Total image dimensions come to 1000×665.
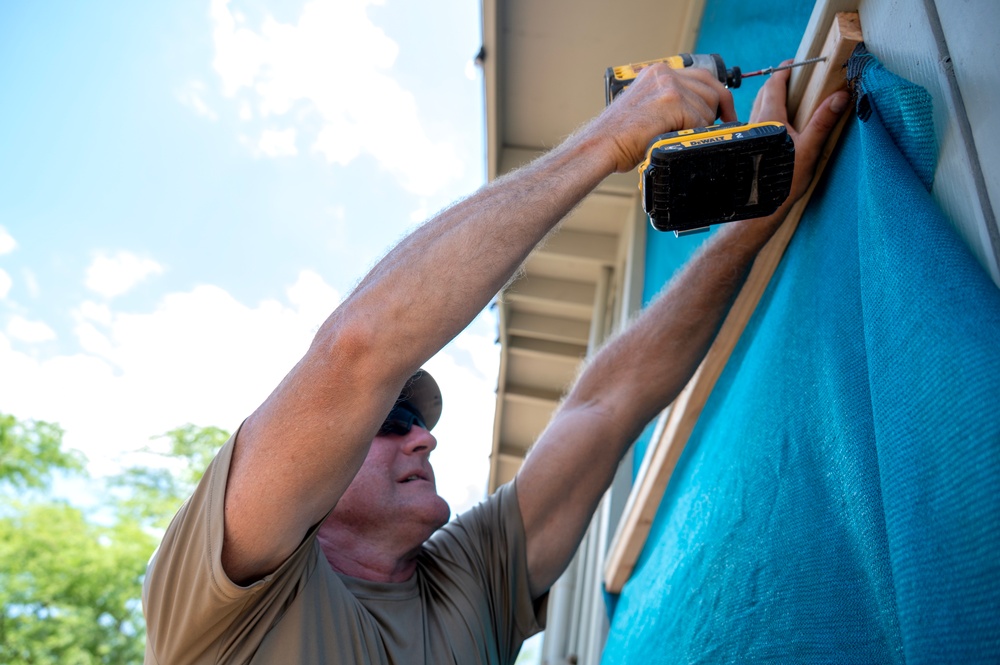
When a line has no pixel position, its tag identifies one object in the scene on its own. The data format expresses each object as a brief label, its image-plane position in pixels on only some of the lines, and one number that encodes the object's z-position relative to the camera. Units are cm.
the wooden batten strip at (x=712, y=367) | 124
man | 129
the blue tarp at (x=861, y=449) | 67
